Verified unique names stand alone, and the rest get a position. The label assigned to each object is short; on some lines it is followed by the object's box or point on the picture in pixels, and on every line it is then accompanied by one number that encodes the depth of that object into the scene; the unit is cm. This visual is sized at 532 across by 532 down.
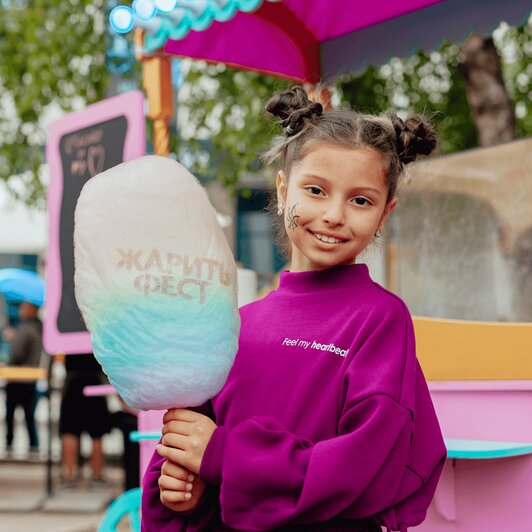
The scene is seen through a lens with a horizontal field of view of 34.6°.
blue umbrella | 830
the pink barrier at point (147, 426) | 349
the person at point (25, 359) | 823
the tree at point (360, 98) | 784
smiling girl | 132
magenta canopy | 446
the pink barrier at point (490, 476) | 226
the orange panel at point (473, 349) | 246
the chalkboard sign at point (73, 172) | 397
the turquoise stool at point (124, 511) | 266
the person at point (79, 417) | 683
